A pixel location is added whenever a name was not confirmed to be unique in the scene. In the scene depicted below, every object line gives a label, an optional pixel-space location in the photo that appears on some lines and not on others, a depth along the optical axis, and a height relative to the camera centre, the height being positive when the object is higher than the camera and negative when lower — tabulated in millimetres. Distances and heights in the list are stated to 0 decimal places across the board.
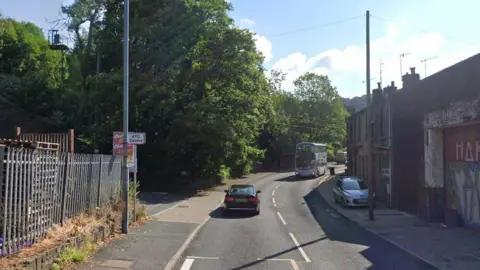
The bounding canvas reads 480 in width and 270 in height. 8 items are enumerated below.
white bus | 53750 -405
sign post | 14312 +348
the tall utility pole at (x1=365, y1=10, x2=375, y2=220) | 21141 +2673
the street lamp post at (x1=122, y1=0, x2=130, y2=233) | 13555 +382
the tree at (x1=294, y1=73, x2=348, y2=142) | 95500 +10047
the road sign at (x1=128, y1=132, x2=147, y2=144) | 14312 +522
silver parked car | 26391 -2039
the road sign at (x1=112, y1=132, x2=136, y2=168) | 14529 +252
